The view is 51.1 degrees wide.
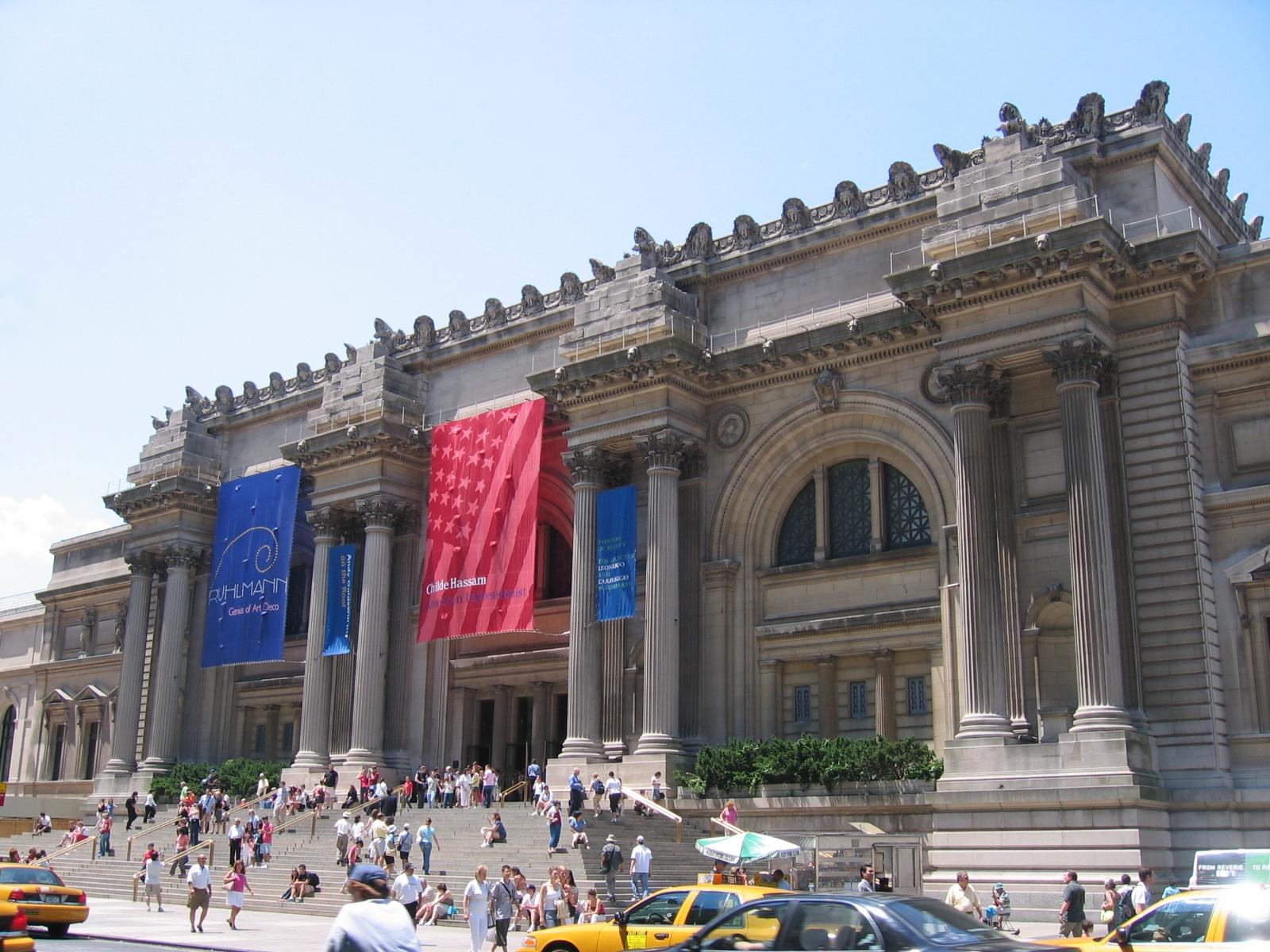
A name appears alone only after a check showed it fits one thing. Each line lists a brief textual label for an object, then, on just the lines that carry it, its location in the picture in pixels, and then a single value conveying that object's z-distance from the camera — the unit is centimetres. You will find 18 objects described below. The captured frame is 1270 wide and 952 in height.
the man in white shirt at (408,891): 2388
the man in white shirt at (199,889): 2642
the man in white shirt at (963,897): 2284
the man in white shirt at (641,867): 2641
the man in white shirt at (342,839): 3309
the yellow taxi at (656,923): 1731
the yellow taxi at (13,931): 1405
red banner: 3966
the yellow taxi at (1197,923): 1366
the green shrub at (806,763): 3069
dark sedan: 1080
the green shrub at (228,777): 4522
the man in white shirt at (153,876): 3134
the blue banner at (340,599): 4419
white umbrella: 2441
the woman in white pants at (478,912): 2202
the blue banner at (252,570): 4684
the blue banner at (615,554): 3678
